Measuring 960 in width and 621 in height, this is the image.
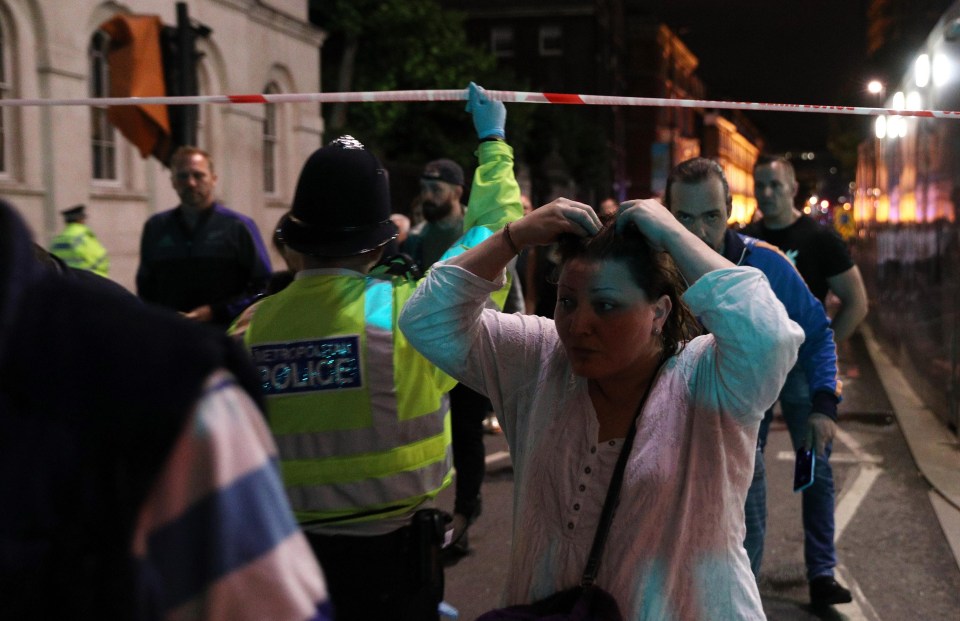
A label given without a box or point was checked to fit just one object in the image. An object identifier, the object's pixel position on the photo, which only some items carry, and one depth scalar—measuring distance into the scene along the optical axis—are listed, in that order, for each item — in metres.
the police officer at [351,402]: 2.78
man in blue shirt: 4.19
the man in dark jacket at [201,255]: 6.02
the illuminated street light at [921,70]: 10.76
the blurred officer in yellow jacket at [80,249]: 8.23
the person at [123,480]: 0.98
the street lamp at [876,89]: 20.64
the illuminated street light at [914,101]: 11.33
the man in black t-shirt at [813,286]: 5.23
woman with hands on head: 2.12
